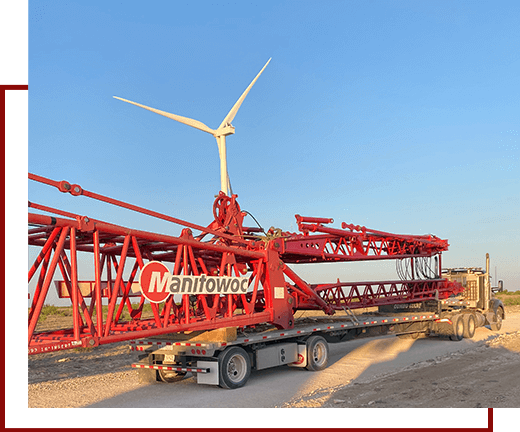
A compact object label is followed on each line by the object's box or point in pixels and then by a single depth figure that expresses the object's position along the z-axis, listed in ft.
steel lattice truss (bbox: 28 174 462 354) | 37.04
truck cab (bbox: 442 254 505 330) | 89.35
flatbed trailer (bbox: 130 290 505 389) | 46.47
